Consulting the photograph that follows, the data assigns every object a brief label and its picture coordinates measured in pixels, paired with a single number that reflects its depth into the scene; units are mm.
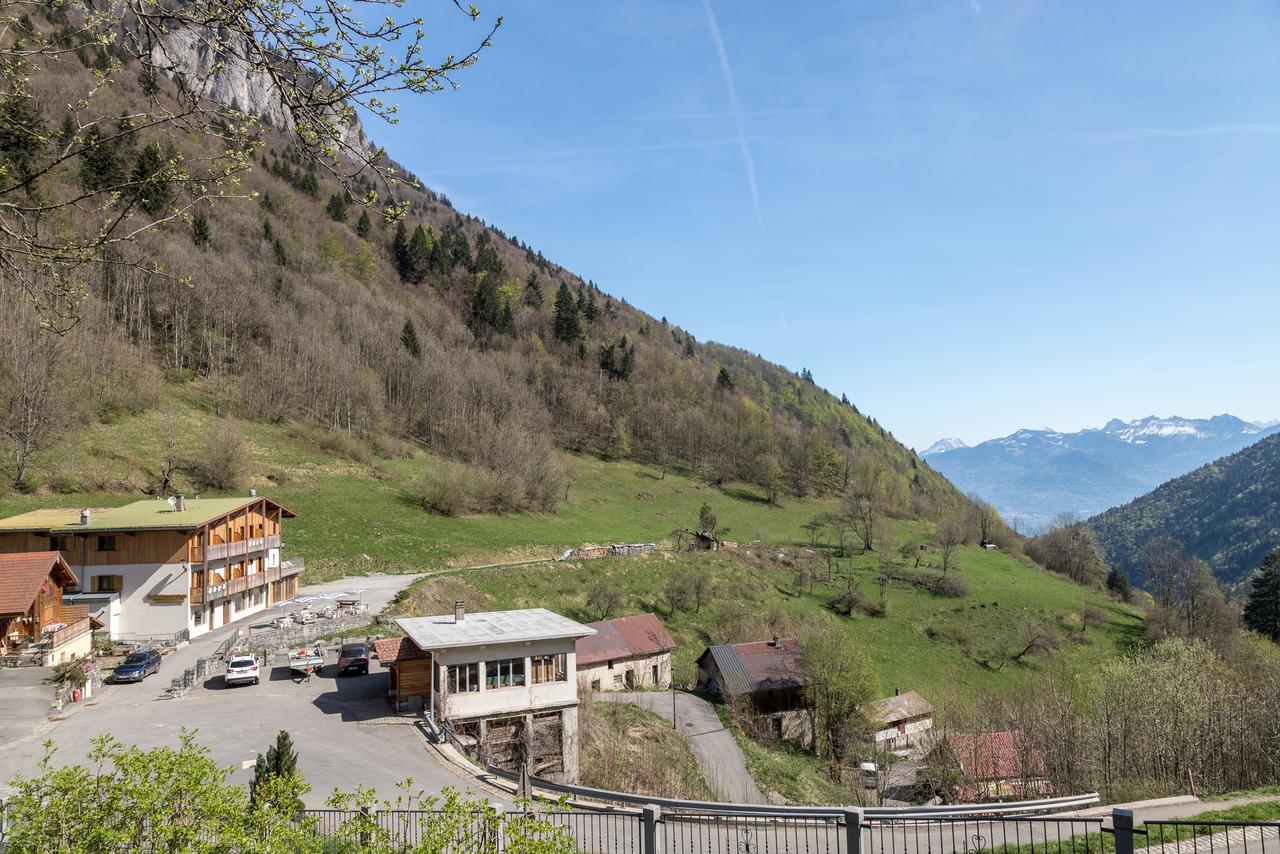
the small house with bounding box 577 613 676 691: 42719
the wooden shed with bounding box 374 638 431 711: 25109
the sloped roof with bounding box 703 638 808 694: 41062
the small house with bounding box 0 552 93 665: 29281
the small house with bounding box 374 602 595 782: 24203
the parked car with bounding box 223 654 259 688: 28203
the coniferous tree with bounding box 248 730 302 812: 15017
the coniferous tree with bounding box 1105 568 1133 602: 94438
